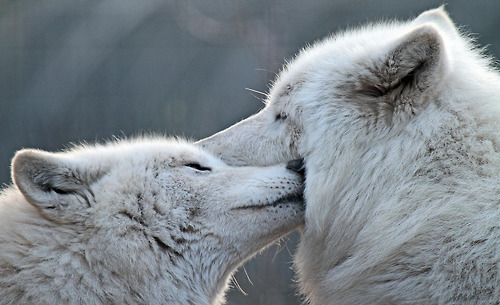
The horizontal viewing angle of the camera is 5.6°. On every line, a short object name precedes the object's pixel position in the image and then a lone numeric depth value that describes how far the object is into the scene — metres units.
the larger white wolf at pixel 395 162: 5.53
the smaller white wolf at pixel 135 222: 5.56
